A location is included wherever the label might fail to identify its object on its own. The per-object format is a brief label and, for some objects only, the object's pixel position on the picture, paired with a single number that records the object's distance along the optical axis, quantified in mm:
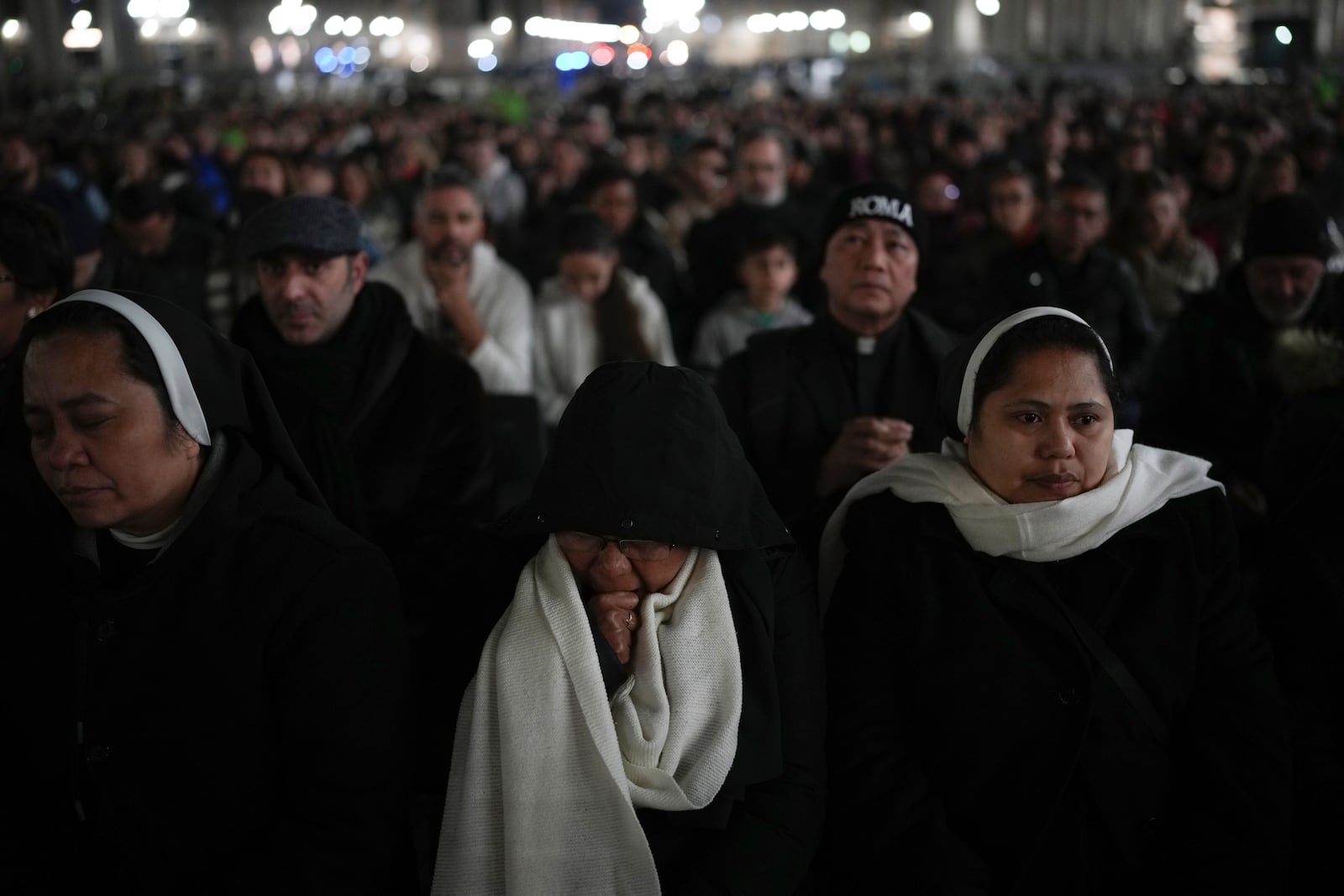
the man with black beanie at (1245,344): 4516
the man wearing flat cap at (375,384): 3748
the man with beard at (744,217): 7387
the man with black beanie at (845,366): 3932
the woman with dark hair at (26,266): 3678
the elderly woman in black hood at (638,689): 2375
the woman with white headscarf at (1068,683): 2596
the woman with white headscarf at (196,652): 2326
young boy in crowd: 5934
